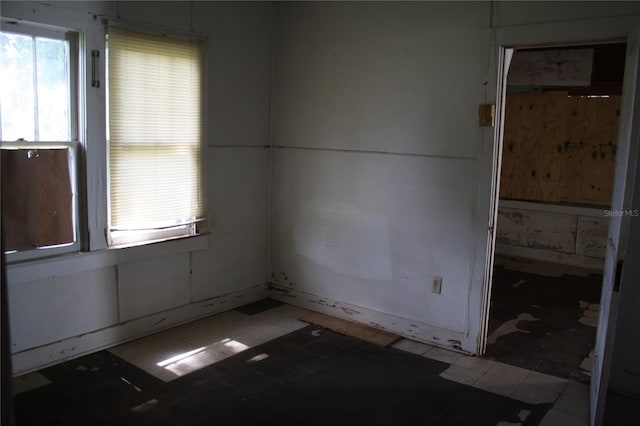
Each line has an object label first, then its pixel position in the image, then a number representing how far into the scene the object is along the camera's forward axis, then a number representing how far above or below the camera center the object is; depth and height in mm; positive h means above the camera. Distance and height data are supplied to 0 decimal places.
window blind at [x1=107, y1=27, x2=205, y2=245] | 3621 +35
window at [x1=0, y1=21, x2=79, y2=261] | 3107 -11
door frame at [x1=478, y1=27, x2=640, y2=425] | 2500 -142
